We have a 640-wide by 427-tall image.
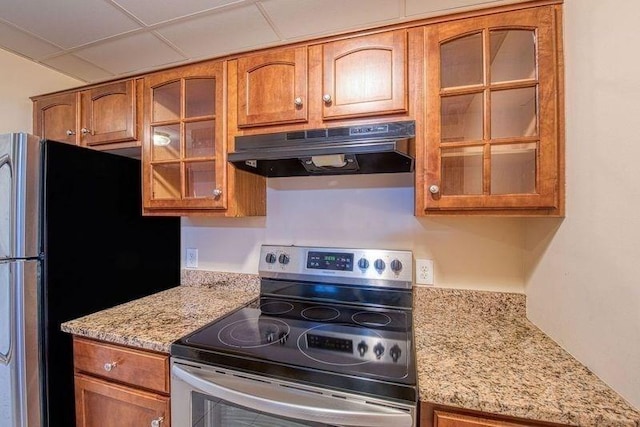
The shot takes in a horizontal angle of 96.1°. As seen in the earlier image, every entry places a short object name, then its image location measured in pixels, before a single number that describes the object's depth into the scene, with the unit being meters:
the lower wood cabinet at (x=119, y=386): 1.05
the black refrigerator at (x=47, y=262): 1.10
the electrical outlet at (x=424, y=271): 1.40
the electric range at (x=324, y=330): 0.84
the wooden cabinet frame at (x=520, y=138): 0.98
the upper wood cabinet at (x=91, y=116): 1.49
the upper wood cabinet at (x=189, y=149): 1.33
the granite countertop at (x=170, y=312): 1.09
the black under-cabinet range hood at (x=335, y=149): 1.05
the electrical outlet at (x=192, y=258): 1.81
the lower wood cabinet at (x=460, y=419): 0.72
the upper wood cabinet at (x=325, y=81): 1.11
